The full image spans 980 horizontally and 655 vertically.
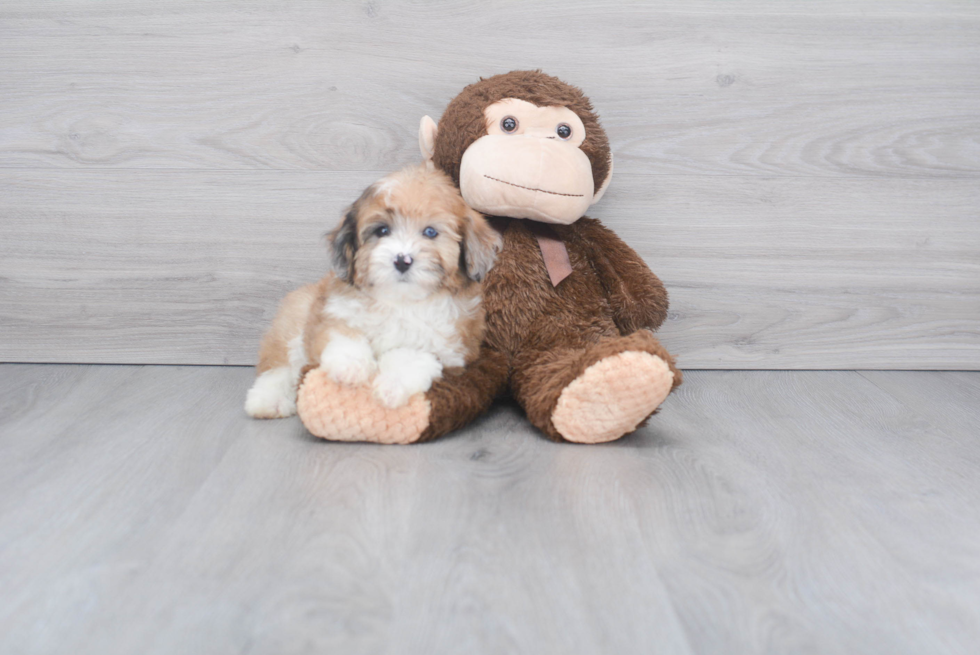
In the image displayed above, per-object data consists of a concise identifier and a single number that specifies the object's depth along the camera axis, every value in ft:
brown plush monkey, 3.79
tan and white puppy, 3.74
